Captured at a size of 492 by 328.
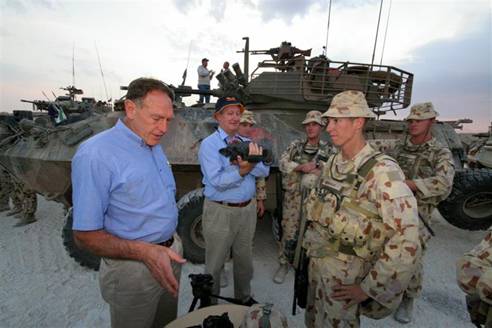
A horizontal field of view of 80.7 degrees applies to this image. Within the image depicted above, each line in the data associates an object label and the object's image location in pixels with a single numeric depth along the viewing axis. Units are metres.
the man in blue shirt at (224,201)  2.80
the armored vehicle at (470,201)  5.25
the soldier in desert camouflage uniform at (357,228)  1.65
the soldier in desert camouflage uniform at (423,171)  3.00
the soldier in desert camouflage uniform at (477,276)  1.54
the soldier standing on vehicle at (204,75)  8.30
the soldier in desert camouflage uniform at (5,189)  6.77
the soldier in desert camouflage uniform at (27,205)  5.92
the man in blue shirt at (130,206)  1.49
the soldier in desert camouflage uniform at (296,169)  3.78
